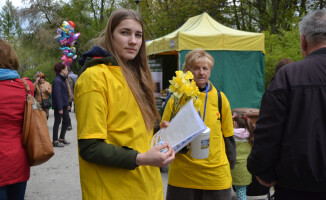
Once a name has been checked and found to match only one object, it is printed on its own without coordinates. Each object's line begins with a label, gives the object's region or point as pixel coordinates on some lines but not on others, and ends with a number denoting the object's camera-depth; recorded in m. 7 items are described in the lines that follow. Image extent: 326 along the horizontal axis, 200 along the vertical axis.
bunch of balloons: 17.94
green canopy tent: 8.81
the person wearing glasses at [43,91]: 8.93
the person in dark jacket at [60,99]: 7.98
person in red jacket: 2.58
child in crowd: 3.95
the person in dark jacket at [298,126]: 1.75
